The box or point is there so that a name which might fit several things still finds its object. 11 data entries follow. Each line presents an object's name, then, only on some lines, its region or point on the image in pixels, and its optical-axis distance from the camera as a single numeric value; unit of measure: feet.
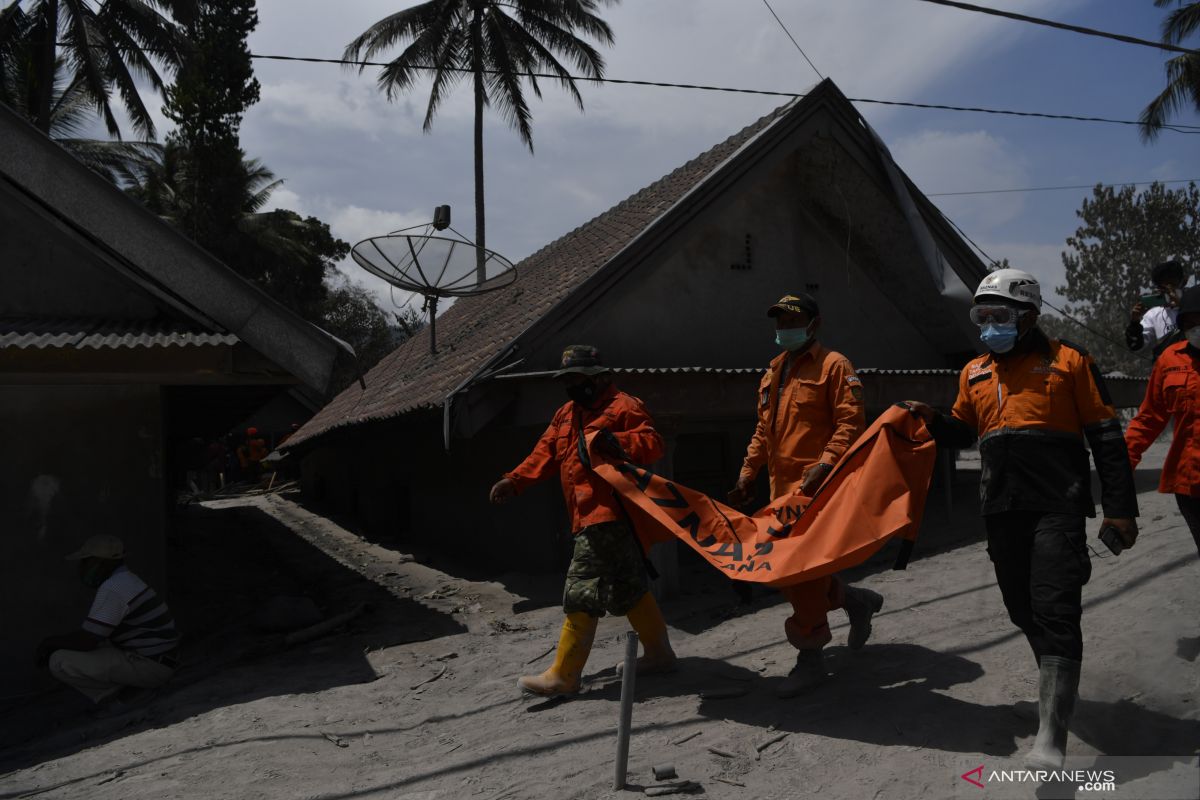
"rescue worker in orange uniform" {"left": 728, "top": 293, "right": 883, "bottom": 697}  14.94
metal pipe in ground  12.07
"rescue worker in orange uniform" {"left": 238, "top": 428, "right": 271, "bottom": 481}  96.99
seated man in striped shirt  19.70
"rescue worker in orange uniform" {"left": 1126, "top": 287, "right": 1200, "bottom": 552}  13.94
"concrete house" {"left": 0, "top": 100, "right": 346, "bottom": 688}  22.09
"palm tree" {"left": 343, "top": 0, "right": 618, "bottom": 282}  78.84
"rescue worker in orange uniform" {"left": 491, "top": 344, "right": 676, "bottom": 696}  15.92
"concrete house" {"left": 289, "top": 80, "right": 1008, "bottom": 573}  26.48
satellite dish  33.19
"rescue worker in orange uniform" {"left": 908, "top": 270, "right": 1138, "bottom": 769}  11.07
